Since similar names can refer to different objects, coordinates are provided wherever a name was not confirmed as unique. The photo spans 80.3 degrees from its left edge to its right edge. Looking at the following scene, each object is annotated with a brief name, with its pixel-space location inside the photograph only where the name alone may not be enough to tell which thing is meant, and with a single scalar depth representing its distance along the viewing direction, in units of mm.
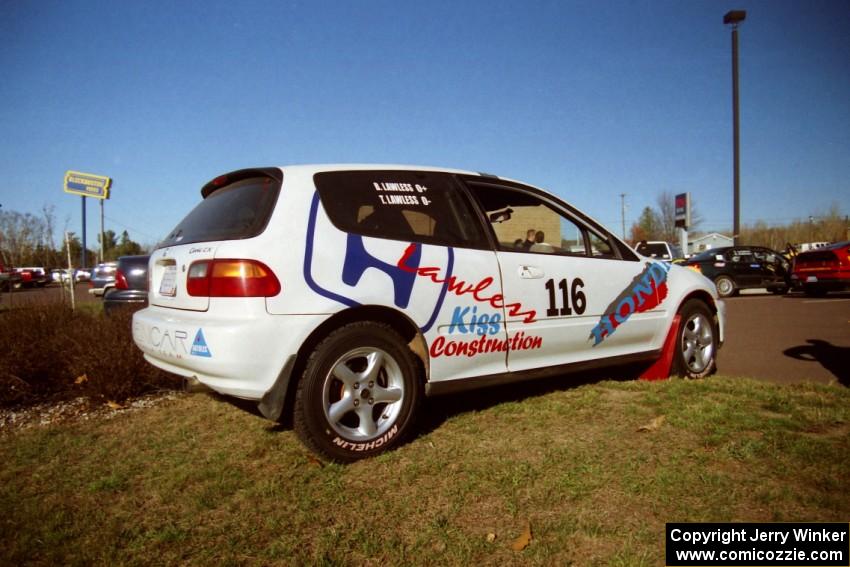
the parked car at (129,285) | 6277
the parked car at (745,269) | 15289
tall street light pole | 21859
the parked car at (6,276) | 11804
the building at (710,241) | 74931
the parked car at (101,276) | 20423
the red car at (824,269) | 12453
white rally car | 2648
